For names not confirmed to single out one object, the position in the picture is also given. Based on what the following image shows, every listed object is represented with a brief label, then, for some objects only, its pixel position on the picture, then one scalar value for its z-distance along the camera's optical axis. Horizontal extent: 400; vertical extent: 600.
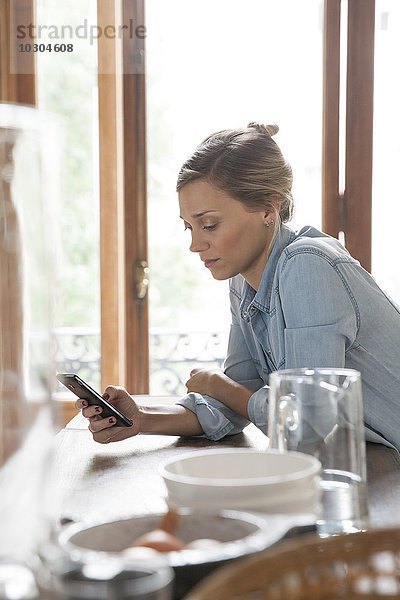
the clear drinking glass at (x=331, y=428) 0.73
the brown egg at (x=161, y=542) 0.54
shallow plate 0.51
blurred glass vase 0.50
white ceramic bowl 0.61
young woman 1.33
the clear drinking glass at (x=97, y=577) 0.39
